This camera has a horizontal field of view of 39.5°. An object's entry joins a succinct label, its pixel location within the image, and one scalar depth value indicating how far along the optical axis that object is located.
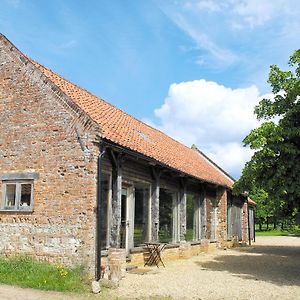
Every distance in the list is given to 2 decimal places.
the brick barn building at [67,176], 11.44
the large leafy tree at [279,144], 12.45
